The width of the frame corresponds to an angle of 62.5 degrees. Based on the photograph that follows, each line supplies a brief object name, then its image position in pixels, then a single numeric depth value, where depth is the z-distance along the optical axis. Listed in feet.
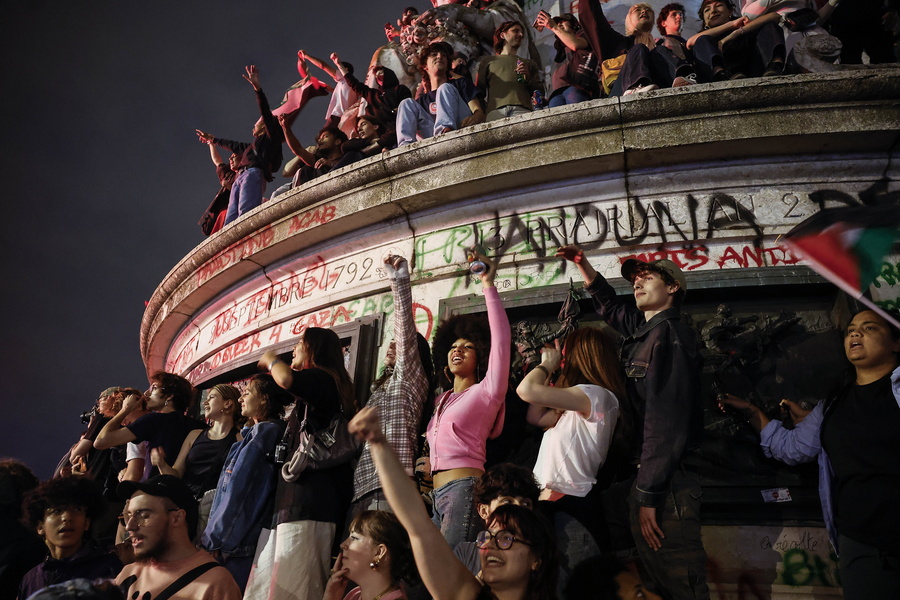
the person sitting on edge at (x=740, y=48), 21.97
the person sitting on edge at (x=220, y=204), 33.78
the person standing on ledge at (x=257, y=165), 29.53
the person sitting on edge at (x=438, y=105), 24.32
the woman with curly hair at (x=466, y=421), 12.91
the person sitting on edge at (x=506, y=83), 26.12
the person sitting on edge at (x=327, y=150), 27.29
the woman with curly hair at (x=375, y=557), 11.26
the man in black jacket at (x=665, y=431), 11.83
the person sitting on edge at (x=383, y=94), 29.53
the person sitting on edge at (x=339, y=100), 35.70
